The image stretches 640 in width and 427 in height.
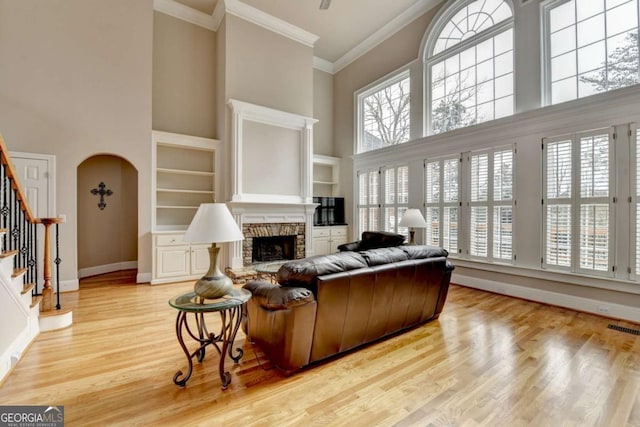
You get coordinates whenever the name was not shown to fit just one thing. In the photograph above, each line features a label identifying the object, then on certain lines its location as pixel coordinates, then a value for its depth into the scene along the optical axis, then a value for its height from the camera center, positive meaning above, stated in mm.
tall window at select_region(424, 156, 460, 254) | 5148 +195
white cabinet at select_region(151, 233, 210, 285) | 5031 -866
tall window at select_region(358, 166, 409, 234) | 6184 +321
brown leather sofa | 2143 -767
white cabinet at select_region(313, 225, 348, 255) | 7039 -667
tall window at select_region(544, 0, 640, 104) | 3498 +2182
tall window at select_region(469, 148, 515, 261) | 4457 +132
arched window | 4648 +2648
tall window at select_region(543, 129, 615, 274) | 3539 +135
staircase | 2254 -819
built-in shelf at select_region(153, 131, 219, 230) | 5504 +726
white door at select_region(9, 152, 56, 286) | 4199 +442
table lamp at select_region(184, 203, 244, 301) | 2031 -159
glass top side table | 2002 -674
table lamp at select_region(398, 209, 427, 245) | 4406 -126
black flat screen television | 7406 +24
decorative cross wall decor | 5777 +389
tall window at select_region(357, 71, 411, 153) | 6434 +2369
